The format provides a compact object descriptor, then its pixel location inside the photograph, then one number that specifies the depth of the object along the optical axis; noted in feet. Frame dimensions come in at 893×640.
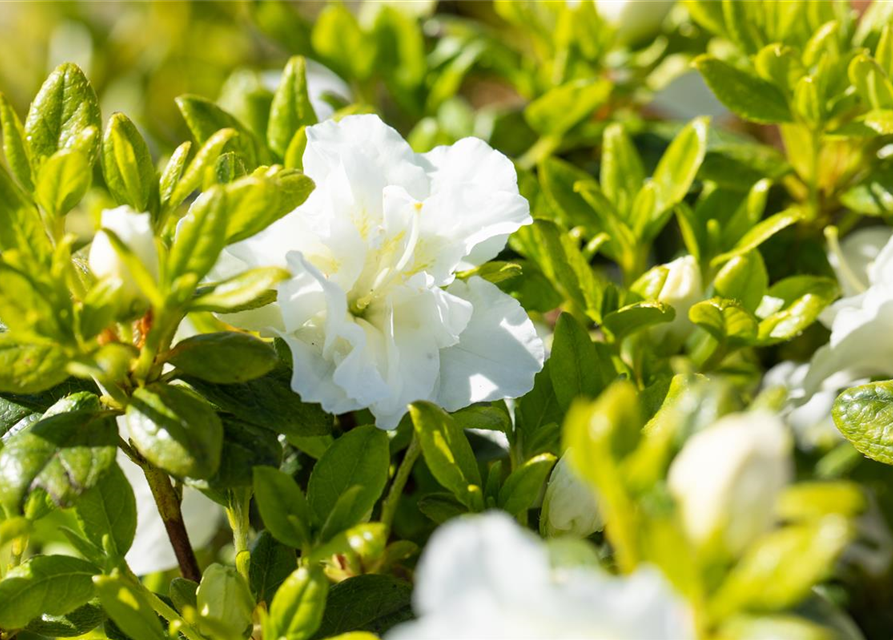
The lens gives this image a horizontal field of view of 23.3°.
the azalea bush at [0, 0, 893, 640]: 1.09
